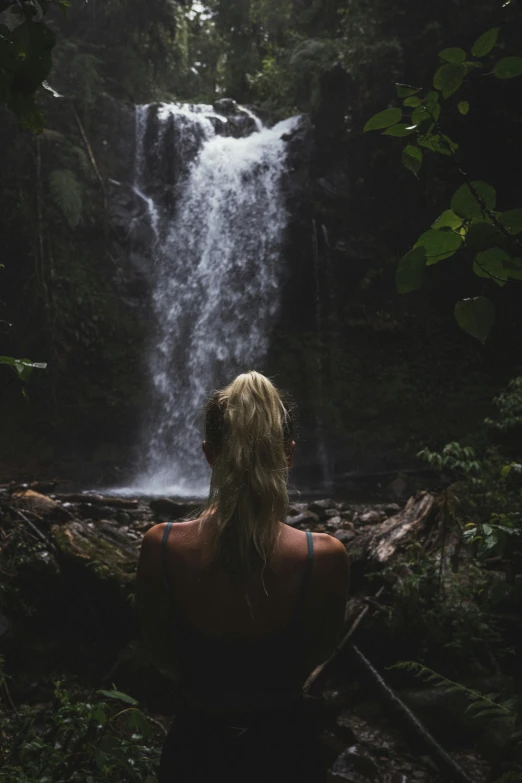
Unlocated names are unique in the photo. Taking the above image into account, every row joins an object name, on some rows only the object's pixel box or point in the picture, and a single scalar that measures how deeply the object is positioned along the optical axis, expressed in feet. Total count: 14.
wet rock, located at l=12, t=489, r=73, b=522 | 18.10
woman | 5.11
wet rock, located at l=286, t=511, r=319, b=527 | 22.29
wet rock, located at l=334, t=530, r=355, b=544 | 19.33
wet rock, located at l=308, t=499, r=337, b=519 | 24.08
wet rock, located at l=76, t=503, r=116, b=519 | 22.39
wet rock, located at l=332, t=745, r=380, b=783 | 11.56
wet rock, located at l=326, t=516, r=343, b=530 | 21.84
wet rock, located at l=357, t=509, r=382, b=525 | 23.00
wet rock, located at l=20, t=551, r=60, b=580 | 15.92
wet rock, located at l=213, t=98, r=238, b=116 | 51.93
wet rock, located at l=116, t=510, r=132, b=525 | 23.09
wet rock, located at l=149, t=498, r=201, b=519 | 25.00
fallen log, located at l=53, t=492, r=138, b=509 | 24.61
